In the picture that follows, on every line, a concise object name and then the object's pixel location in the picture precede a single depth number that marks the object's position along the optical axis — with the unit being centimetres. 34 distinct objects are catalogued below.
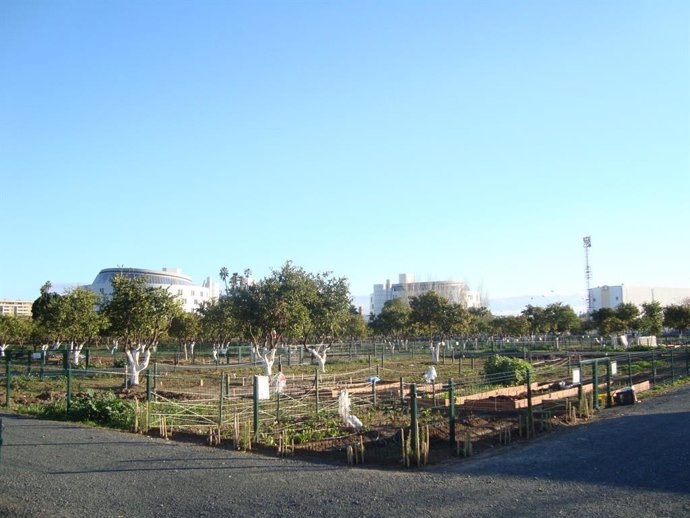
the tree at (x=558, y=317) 7169
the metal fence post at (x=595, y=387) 1780
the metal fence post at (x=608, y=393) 1831
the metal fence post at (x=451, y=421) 1242
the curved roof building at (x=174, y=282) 15138
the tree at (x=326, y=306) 3512
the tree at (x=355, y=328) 6976
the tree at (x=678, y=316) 5709
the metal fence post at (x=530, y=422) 1363
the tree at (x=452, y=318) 4875
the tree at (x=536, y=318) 7162
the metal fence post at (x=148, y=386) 1550
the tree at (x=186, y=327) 5078
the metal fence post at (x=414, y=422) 1091
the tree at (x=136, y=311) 2708
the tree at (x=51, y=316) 3456
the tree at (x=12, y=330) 4888
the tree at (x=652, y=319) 6291
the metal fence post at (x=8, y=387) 1803
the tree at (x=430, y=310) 4906
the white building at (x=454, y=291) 18935
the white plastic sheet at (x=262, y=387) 1322
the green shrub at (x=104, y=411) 1491
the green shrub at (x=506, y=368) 2208
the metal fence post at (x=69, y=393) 1617
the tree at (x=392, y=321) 6450
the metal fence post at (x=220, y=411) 1340
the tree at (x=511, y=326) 7429
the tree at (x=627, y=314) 6325
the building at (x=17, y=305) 17312
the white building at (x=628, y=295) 15888
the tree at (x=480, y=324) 8342
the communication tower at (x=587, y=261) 14000
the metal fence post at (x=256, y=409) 1293
